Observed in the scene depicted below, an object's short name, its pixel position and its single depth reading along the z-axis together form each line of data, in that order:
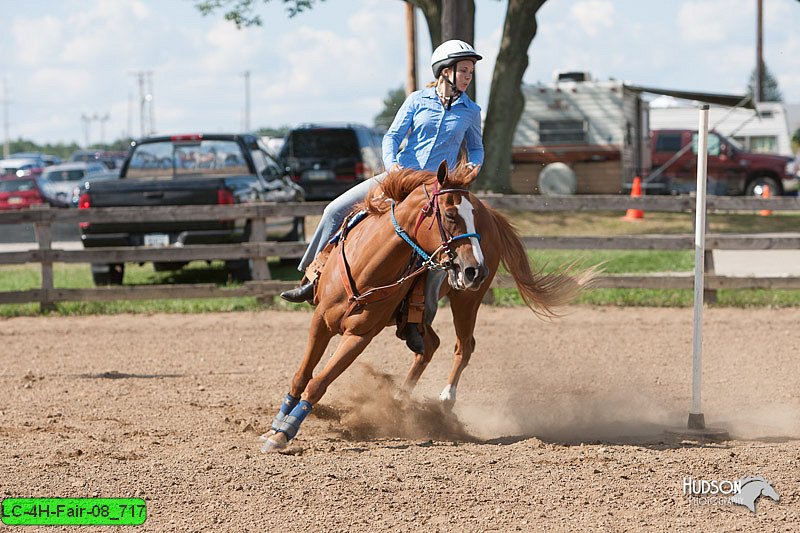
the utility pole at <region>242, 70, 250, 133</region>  102.31
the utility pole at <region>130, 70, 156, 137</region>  102.82
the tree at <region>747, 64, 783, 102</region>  120.62
